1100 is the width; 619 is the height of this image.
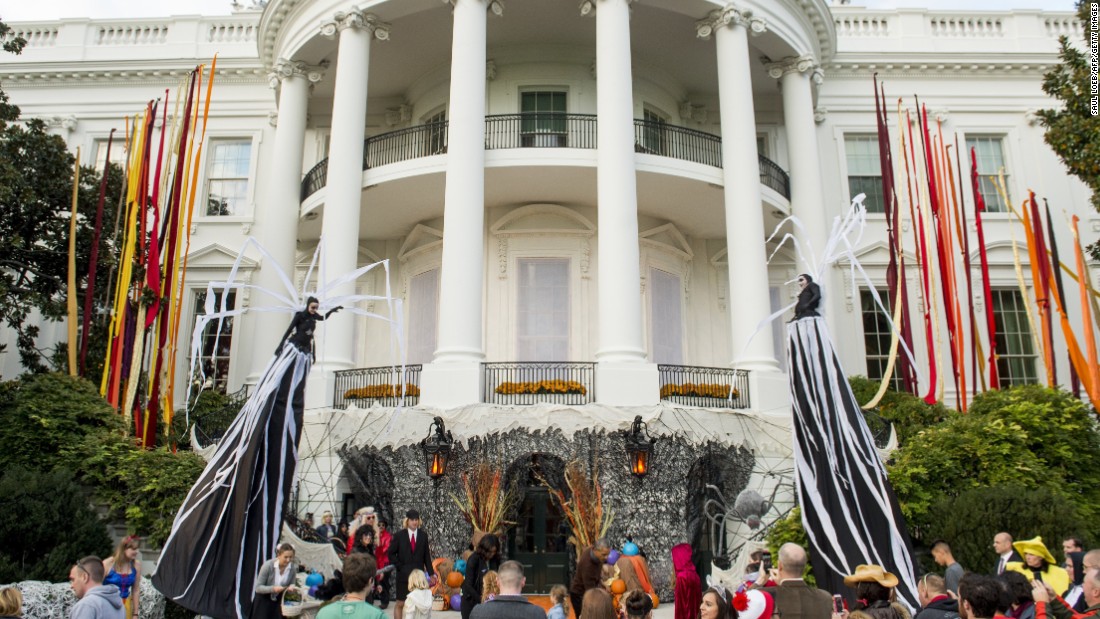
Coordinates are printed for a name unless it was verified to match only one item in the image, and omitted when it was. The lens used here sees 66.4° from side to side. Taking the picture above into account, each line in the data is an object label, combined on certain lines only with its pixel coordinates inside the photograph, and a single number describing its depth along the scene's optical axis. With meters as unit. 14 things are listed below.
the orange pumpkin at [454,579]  8.68
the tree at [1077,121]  12.33
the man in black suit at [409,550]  8.74
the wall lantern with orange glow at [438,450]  12.63
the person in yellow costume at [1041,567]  6.26
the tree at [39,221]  14.98
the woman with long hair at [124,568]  7.41
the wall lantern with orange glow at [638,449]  12.48
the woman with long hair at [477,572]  7.42
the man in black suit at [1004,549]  7.21
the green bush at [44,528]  9.95
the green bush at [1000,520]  9.65
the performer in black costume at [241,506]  5.93
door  13.23
